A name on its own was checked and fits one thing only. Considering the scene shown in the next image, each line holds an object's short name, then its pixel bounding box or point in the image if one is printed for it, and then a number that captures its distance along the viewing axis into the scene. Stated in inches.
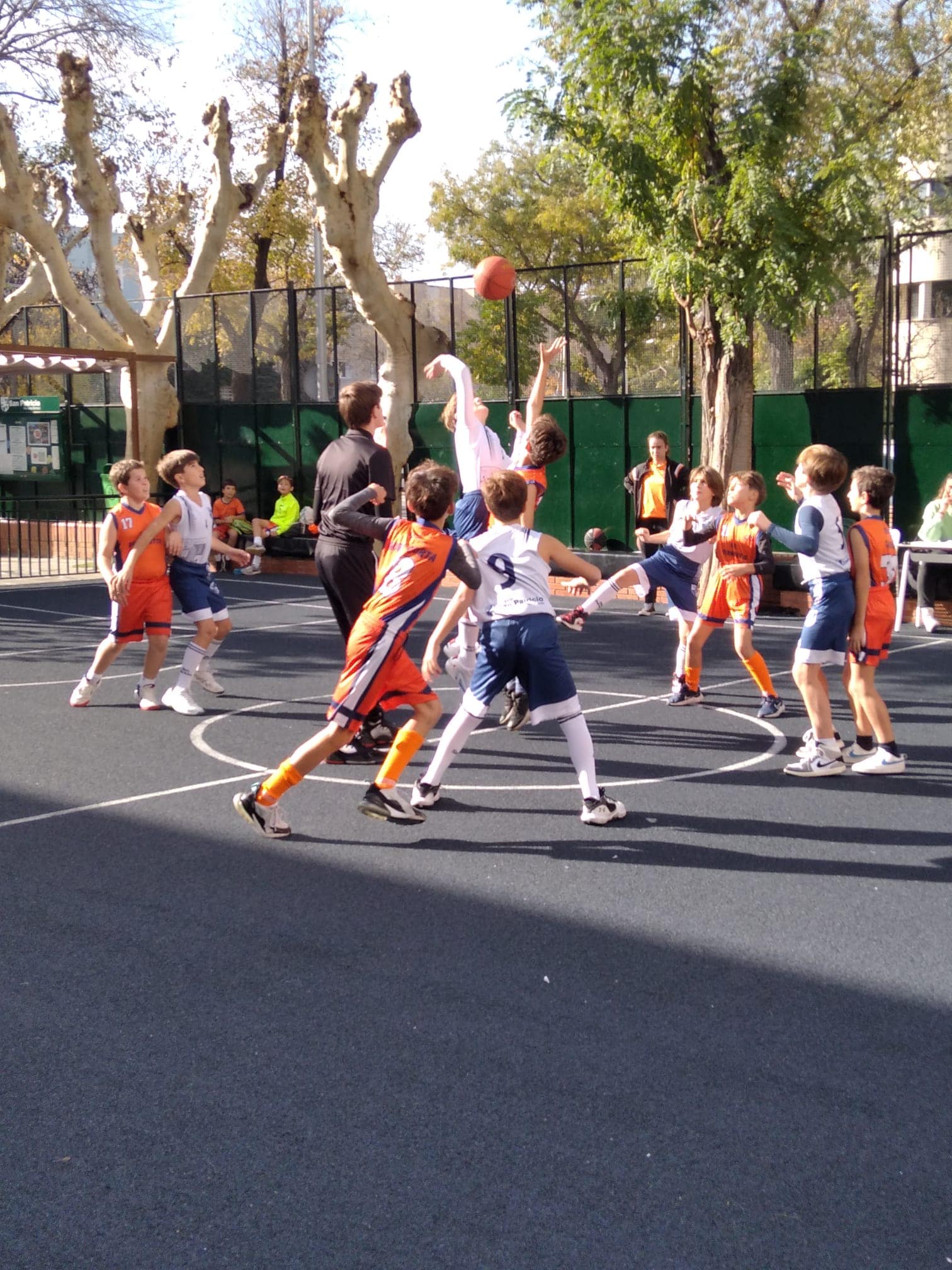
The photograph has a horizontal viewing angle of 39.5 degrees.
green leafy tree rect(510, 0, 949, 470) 546.3
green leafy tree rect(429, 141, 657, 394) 1326.3
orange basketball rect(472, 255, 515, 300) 401.7
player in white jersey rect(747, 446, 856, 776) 281.3
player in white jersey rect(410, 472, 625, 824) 241.6
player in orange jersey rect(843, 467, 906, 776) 284.7
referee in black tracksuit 295.3
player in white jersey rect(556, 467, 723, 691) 344.2
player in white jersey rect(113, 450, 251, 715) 357.1
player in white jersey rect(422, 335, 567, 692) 333.4
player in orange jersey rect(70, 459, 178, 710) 367.6
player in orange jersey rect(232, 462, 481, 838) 234.5
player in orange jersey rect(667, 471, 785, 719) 348.8
